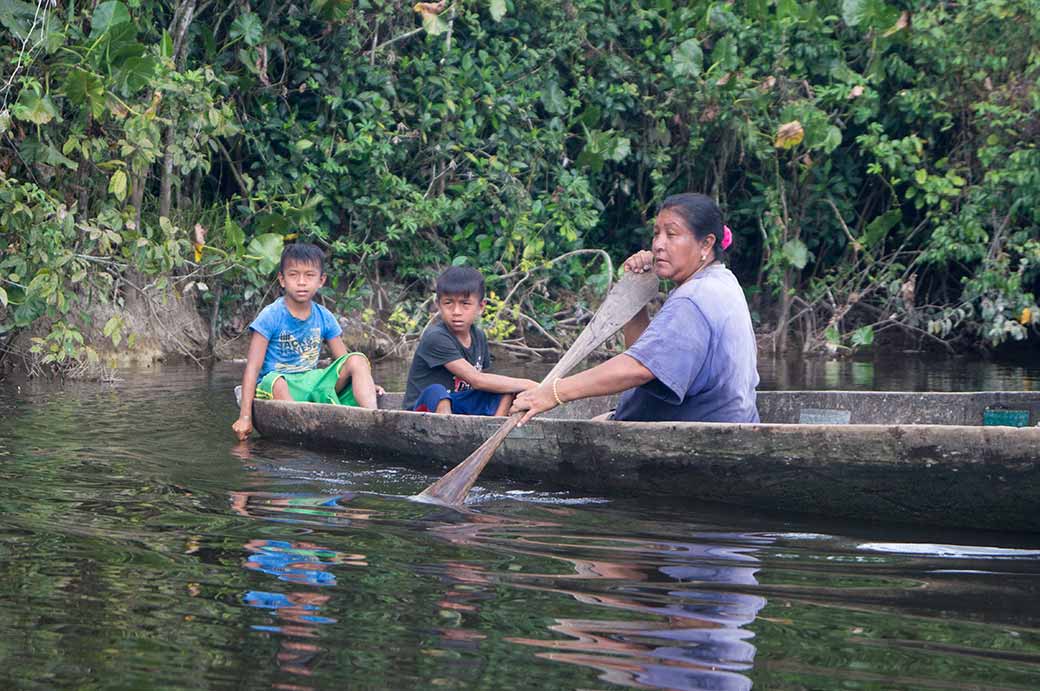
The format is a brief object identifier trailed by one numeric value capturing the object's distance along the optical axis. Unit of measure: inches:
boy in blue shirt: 451.2
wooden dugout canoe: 277.1
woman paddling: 307.4
